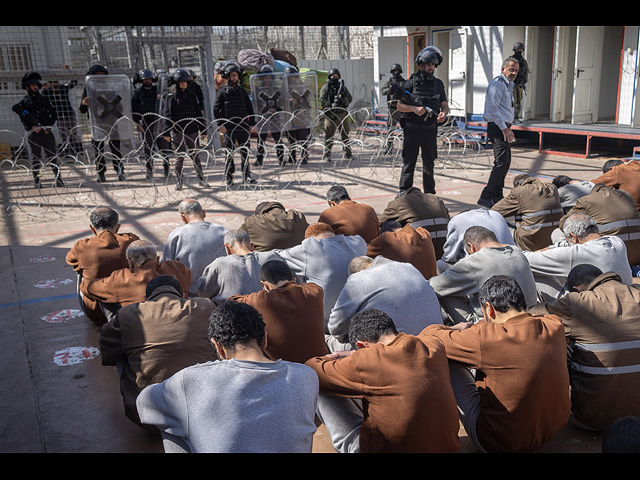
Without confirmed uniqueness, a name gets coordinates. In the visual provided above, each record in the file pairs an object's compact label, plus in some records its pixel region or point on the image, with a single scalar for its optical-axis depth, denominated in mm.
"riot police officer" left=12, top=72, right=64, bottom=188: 9539
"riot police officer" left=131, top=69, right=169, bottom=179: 9750
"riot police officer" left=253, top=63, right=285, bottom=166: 10250
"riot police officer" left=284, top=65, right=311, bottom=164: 10336
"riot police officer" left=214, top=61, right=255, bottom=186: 9398
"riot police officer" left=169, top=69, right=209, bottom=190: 9164
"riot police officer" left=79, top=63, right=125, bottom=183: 9492
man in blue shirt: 7387
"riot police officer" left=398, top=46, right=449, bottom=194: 7580
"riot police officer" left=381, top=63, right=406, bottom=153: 11421
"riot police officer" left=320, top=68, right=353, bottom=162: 11523
